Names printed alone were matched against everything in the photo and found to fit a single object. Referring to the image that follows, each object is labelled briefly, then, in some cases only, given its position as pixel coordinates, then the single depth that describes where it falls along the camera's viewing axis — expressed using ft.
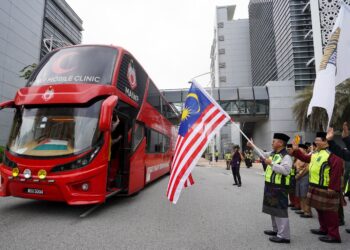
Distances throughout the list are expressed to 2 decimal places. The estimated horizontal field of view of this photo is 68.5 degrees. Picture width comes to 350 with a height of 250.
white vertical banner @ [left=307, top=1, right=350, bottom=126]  13.70
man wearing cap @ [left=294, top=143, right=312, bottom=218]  19.89
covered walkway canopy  105.50
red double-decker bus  16.62
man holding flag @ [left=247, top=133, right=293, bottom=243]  13.30
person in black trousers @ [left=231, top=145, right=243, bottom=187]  36.52
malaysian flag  15.40
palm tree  69.15
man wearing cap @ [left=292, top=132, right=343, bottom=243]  13.76
